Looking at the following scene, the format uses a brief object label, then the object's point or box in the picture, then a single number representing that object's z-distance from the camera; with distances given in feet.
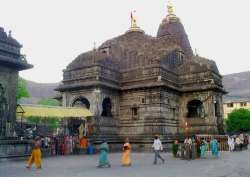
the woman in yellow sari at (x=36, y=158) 50.70
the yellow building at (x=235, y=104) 263.90
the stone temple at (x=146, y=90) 92.12
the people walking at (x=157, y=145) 58.47
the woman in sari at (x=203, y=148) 71.75
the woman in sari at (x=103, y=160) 51.49
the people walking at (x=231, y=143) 86.93
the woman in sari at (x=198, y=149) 69.26
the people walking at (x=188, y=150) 66.69
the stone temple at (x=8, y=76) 65.10
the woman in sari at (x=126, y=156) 53.06
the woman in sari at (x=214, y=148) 69.72
